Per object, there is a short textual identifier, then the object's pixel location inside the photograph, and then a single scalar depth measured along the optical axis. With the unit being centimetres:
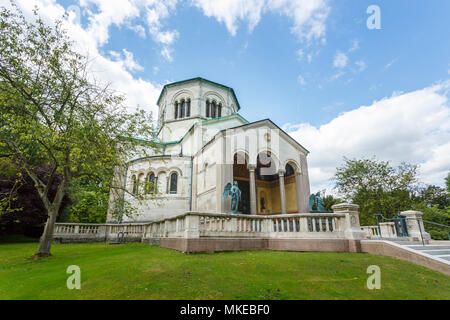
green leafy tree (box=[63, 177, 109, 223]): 1066
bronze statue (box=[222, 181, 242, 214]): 1295
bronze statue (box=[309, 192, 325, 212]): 1437
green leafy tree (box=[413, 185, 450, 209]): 3250
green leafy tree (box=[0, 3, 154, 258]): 843
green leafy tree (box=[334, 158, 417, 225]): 2295
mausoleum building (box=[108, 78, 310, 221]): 1658
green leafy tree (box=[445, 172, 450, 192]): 2955
